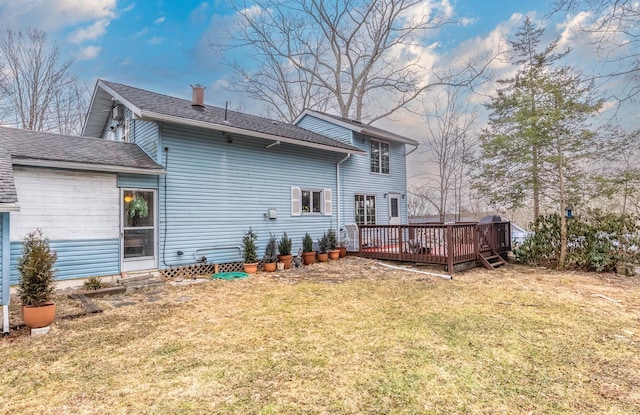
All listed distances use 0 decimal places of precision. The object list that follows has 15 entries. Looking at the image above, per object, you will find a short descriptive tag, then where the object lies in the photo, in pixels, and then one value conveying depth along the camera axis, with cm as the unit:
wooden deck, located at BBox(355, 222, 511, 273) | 861
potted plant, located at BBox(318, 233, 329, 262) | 1030
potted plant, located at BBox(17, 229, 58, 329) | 422
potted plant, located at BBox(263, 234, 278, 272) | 898
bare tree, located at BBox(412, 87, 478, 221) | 1598
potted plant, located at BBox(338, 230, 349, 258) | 1096
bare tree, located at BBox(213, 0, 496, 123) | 1834
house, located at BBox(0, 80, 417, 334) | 641
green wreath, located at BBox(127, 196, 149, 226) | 741
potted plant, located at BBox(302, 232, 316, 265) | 998
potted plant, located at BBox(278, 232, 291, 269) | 932
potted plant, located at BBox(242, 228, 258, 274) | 859
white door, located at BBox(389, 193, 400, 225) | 1363
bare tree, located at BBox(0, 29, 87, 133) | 1505
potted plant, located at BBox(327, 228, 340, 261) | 1057
